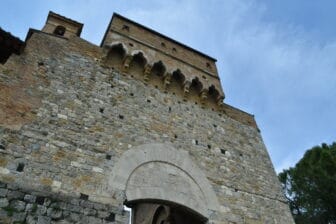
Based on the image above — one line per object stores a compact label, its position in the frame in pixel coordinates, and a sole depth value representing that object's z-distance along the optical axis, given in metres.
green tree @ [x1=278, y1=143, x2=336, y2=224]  12.13
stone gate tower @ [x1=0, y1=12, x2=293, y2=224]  4.40
